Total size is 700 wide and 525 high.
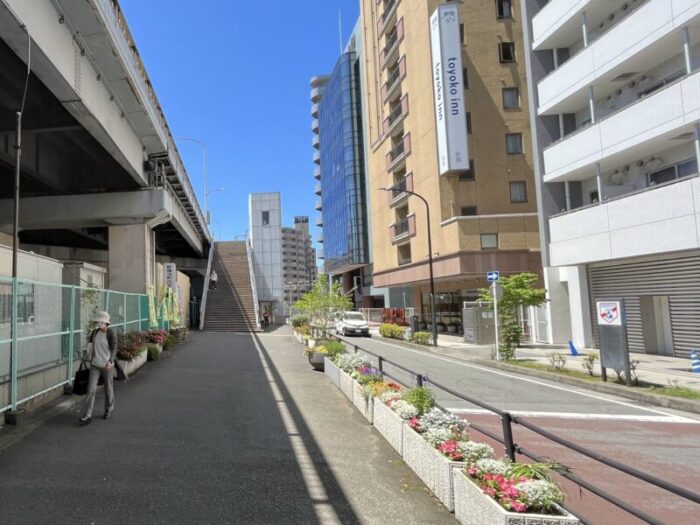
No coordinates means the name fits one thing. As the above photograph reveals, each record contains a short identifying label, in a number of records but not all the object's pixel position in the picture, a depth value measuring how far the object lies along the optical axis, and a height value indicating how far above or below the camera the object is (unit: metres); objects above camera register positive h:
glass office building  64.44 +18.87
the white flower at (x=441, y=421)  5.20 -1.31
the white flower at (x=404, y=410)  5.91 -1.33
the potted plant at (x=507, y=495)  3.30 -1.45
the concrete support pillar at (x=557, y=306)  23.05 -0.50
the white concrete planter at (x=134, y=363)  12.14 -1.34
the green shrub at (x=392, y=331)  29.01 -1.76
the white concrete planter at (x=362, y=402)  7.71 -1.65
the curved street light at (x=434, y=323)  23.94 -1.10
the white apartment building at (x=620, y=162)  15.47 +5.05
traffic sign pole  17.21 -0.26
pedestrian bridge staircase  36.09 +1.23
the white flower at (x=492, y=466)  3.87 -1.35
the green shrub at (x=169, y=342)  18.59 -1.21
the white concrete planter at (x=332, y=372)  11.01 -1.62
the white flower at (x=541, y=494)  3.36 -1.37
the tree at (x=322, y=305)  21.31 +0.03
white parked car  32.41 -1.44
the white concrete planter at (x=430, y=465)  4.38 -1.64
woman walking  7.25 -0.71
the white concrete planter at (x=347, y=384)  9.31 -1.60
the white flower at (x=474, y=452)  4.36 -1.38
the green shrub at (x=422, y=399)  5.94 -1.20
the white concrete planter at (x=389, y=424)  5.99 -1.63
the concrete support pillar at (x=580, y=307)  21.33 -0.54
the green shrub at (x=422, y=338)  24.91 -1.89
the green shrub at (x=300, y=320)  26.77 -0.84
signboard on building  28.95 +12.42
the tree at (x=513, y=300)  17.61 -0.10
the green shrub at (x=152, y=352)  15.50 -1.25
